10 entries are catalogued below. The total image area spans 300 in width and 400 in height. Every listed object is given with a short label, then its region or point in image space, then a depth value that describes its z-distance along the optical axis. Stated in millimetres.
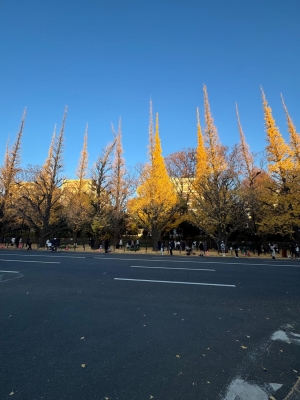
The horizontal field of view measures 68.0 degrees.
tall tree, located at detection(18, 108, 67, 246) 27453
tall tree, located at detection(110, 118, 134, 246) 26188
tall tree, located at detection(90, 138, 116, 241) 25188
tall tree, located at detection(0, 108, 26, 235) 30266
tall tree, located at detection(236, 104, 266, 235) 20941
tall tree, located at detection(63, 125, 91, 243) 25766
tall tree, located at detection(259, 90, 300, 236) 19234
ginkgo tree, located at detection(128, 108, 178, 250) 24484
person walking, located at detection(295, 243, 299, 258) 17792
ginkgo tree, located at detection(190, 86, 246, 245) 21672
